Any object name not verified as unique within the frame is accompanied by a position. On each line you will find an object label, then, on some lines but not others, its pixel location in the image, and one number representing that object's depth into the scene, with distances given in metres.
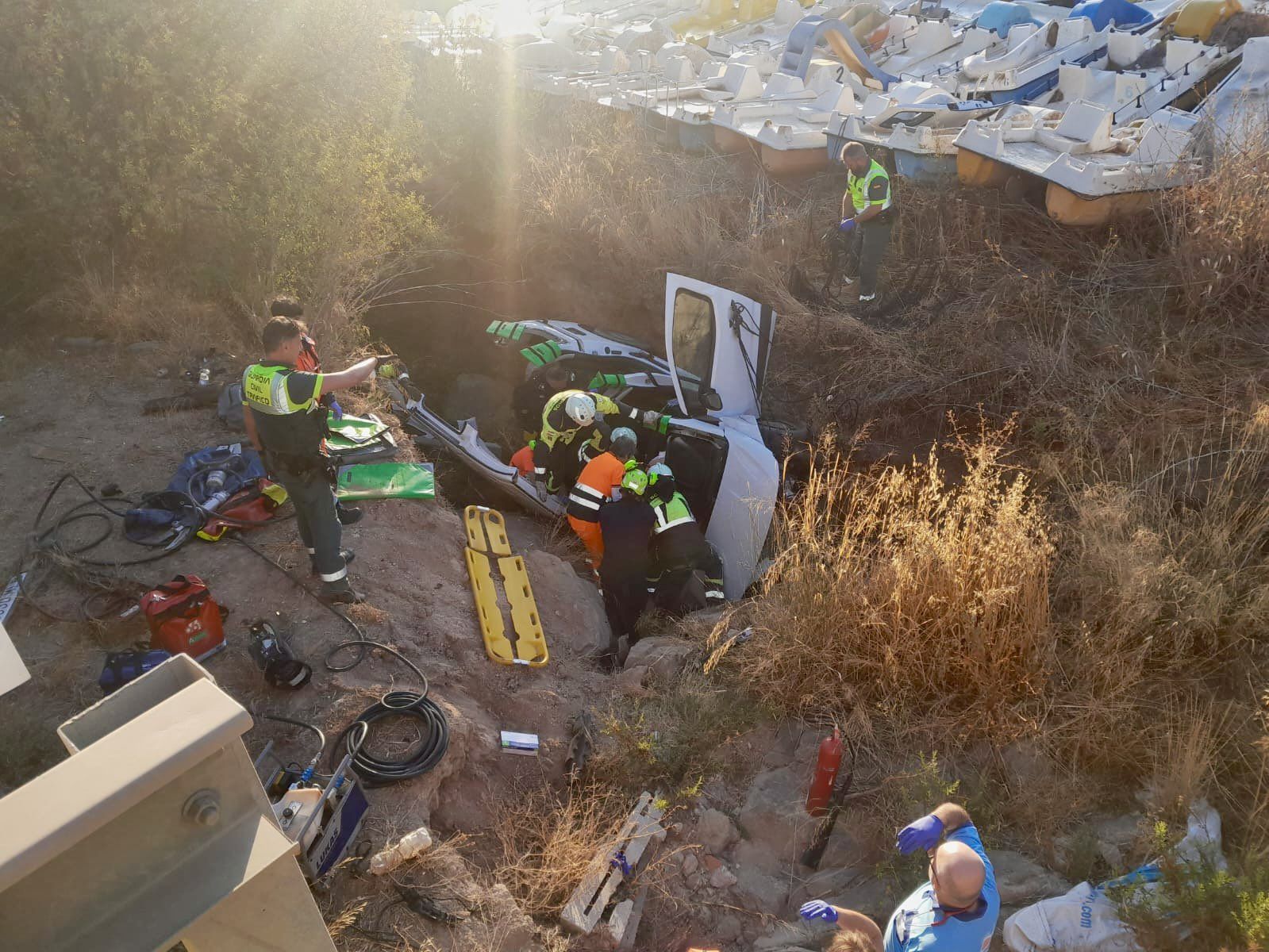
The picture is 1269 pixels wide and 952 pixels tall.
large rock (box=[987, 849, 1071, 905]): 3.83
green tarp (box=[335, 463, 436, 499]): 6.37
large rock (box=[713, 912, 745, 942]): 4.02
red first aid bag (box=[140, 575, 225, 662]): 4.47
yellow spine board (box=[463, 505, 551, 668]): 5.48
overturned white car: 6.97
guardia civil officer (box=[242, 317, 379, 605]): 4.49
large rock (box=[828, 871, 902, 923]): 3.93
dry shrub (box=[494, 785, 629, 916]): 4.00
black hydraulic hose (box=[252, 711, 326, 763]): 4.17
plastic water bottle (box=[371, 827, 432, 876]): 3.72
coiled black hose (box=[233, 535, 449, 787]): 4.12
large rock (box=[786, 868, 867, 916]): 4.13
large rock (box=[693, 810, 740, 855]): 4.35
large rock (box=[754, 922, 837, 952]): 3.88
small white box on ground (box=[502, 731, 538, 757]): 4.73
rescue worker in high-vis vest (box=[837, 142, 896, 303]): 8.00
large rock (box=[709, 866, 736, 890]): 4.20
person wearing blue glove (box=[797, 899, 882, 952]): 3.16
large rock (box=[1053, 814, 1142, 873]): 3.83
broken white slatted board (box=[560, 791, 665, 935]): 3.88
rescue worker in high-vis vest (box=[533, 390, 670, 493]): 7.07
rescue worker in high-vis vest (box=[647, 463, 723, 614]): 6.36
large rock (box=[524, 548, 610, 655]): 6.02
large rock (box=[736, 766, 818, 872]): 4.35
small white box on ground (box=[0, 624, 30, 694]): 2.25
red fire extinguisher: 4.25
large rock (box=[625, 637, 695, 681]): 5.30
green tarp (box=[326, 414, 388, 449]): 6.59
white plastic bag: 3.46
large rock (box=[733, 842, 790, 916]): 4.16
